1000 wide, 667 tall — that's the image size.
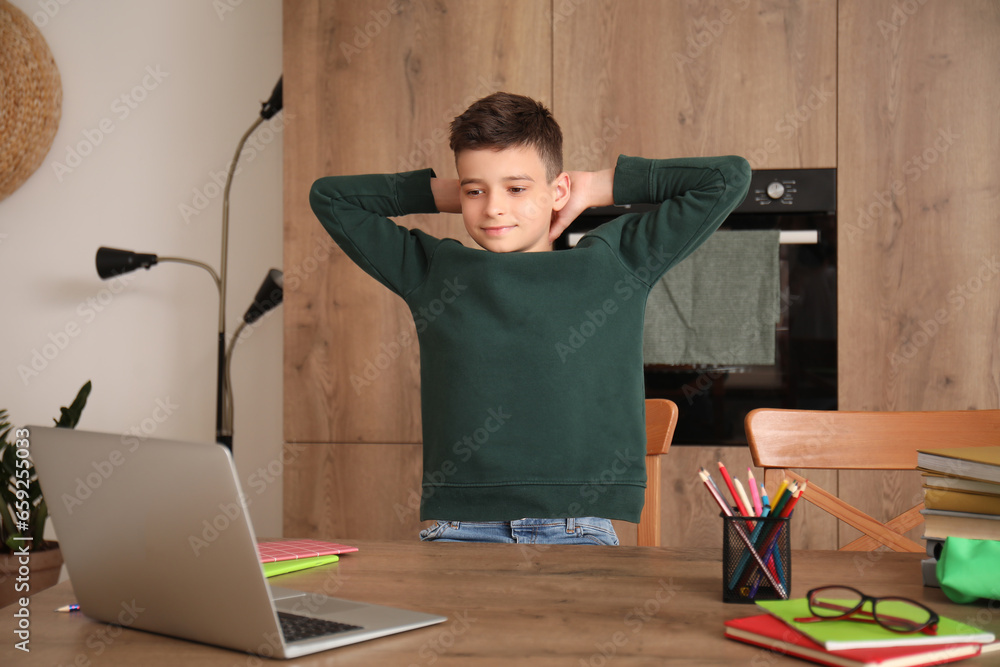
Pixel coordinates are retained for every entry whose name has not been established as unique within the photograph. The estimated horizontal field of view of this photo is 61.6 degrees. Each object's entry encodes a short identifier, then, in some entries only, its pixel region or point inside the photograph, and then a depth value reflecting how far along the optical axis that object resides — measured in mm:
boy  1208
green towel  2135
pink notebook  917
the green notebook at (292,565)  878
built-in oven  2127
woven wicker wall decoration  2543
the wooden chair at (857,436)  1240
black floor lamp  2416
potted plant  2061
